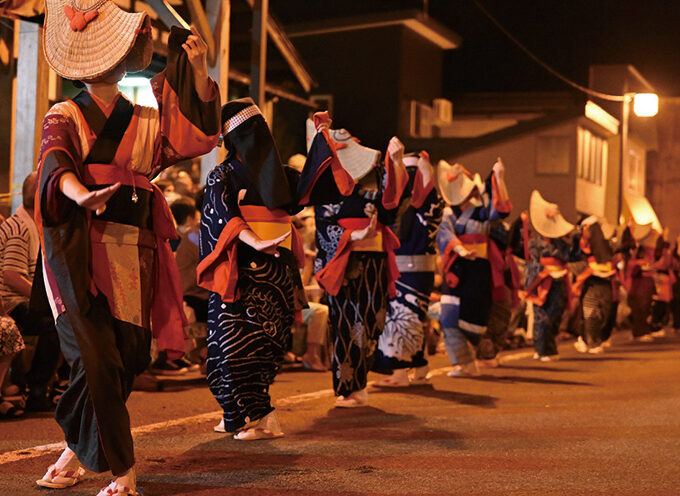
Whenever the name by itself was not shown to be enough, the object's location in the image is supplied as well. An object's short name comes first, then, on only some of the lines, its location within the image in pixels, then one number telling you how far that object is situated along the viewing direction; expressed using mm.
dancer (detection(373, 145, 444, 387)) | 10055
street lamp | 28859
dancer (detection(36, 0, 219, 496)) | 4680
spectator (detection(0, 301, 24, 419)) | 7039
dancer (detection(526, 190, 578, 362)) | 14664
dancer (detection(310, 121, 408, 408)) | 8406
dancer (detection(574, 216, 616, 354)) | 16266
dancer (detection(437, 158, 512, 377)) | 11492
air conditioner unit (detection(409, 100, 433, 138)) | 32562
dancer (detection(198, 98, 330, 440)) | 6598
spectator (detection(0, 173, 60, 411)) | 7734
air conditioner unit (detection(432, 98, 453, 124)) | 33116
